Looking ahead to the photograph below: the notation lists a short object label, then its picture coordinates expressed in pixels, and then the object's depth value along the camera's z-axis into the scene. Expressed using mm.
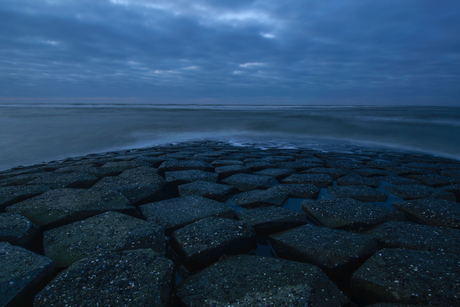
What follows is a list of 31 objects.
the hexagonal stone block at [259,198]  2229
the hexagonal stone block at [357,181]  2822
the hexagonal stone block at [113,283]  1018
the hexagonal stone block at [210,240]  1417
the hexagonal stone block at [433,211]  1851
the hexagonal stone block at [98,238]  1359
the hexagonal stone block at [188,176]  2807
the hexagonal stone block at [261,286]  1077
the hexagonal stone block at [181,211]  1777
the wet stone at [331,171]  3186
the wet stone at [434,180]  2826
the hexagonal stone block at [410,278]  1069
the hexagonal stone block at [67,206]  1744
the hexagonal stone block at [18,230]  1462
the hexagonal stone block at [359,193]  2404
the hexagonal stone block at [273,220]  1771
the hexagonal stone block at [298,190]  2477
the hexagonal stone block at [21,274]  1043
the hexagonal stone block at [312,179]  2859
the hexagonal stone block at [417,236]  1480
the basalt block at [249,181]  2676
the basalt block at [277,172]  3098
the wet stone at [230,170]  3174
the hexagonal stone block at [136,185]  2352
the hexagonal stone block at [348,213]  1802
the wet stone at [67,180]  2557
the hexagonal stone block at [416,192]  2383
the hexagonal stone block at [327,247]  1348
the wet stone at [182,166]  3302
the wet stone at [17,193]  2043
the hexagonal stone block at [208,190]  2414
